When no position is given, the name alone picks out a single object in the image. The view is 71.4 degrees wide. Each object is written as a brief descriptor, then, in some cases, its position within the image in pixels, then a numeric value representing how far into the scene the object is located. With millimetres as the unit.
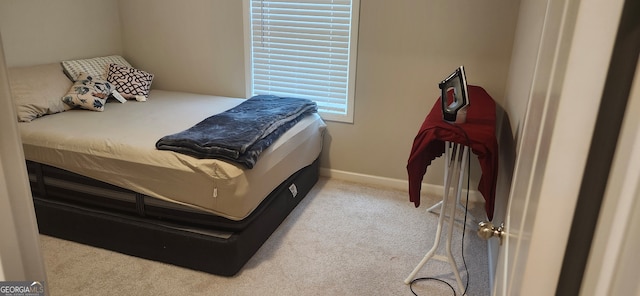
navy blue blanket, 2277
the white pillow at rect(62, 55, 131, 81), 3344
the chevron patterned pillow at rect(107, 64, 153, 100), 3523
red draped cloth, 1907
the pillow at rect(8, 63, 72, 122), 2877
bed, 2291
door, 538
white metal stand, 2066
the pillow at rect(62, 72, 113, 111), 3145
